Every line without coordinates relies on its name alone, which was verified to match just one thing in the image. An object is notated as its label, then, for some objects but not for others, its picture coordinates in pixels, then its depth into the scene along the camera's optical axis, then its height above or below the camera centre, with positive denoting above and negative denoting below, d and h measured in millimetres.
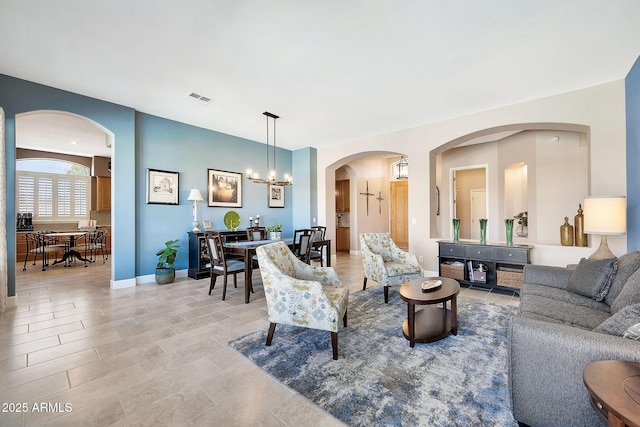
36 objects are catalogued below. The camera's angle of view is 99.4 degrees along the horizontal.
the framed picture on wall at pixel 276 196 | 6844 +491
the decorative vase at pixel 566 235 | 3920 -312
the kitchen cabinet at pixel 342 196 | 8617 +613
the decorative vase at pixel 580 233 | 3820 -278
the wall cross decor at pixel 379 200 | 8619 +466
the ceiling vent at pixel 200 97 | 4024 +1804
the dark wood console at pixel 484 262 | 4086 -808
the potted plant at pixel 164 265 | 4641 -860
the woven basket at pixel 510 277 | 4037 -955
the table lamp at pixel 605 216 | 2916 -31
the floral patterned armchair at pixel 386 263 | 3605 -703
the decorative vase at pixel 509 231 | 4219 -276
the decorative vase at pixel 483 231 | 4430 -278
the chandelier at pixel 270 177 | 4780 +717
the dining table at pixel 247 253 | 3693 -525
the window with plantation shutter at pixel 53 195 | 7367 +617
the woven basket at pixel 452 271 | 4582 -979
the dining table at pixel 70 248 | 6313 -731
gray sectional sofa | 1262 -735
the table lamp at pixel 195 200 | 5199 +312
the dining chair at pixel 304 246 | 4560 -523
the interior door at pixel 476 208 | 8132 +189
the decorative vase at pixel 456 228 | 4679 -240
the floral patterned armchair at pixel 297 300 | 2240 -738
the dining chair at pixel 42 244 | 5979 -641
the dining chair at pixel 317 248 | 5282 -665
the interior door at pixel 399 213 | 8641 +52
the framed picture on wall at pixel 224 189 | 5723 +591
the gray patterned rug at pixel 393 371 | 1624 -1181
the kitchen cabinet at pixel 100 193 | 8281 +721
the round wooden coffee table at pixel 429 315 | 2439 -1071
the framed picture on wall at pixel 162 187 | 4870 +538
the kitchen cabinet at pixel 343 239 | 8539 -765
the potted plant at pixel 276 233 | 4781 -311
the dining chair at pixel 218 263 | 3840 -700
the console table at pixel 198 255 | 5031 -745
